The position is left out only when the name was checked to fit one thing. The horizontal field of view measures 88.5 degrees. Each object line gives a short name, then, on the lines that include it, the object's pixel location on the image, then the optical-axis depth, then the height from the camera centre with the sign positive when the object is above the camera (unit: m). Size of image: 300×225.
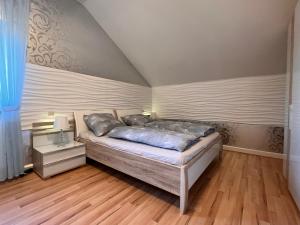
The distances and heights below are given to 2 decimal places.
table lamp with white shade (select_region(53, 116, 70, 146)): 2.36 -0.23
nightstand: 2.16 -0.75
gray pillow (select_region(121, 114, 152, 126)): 3.42 -0.28
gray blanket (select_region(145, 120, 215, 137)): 2.60 -0.36
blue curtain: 1.96 +0.38
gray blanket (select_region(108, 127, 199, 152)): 1.79 -0.39
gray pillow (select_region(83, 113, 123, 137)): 2.63 -0.27
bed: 1.56 -0.64
